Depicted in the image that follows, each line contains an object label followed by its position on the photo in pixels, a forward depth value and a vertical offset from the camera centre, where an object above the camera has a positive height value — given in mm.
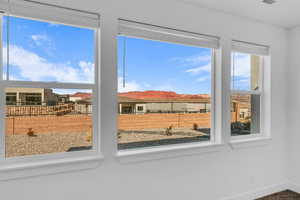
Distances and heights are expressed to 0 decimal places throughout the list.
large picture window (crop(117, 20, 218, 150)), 2250 +179
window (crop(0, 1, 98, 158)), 1758 +151
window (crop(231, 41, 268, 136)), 2922 +208
